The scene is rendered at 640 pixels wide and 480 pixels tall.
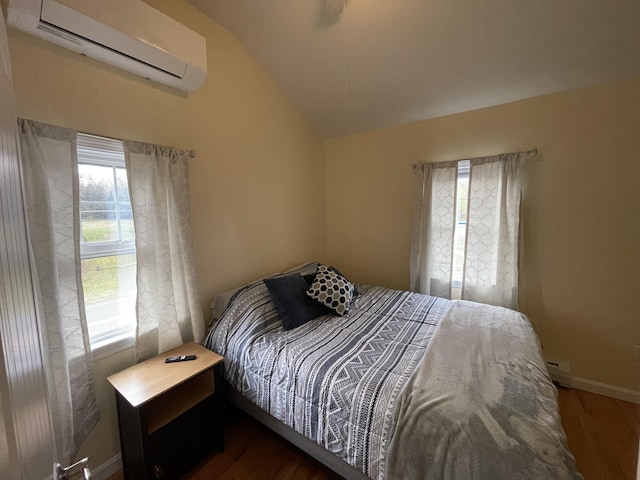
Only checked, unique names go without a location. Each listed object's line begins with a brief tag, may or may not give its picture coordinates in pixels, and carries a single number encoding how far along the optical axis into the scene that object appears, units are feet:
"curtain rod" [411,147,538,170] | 6.93
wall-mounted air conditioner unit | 3.53
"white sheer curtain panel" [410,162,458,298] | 8.06
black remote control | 4.99
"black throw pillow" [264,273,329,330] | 5.94
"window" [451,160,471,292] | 7.87
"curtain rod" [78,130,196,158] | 4.38
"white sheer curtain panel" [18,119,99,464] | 3.71
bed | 3.04
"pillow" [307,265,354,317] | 6.49
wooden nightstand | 4.10
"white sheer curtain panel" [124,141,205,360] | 4.89
